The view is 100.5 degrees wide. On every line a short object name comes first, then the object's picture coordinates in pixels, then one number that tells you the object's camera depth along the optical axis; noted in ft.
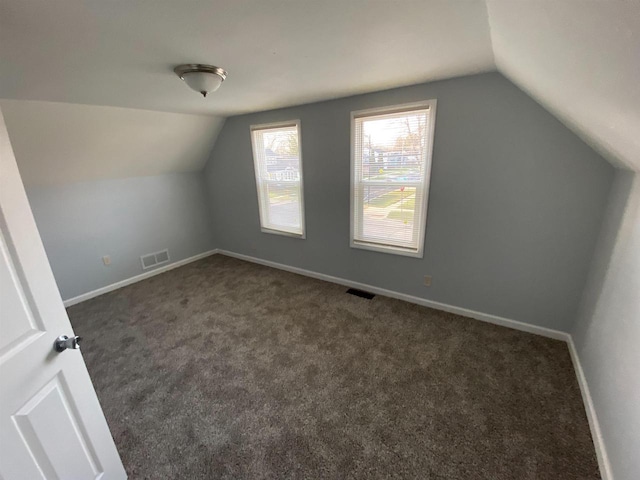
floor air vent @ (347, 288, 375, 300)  10.04
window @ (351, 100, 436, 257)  8.09
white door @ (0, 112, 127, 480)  2.85
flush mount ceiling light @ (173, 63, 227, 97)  5.46
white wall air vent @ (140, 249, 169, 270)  12.33
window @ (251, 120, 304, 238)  10.86
